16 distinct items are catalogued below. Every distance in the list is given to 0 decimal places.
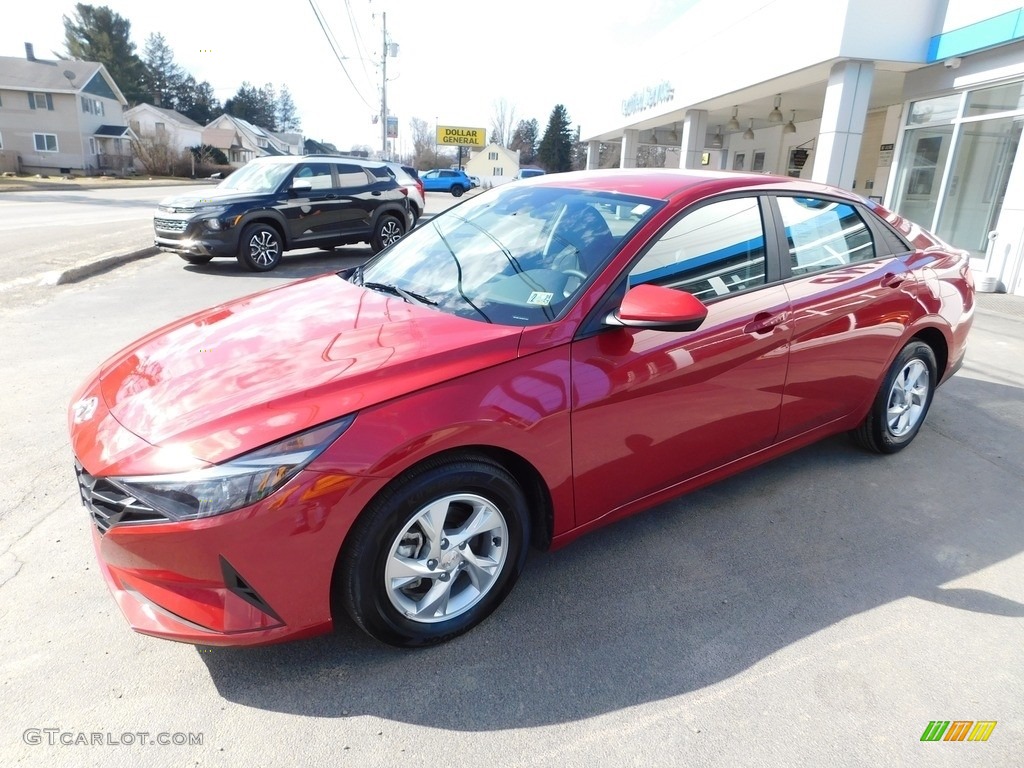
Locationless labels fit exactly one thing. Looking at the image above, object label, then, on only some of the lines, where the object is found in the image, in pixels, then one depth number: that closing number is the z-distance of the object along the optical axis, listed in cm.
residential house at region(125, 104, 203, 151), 6575
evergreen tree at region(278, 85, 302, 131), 11356
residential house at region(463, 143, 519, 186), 7912
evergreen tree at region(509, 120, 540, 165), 10619
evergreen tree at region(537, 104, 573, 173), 8069
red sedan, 201
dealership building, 977
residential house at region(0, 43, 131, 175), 5012
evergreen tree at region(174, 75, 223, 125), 8525
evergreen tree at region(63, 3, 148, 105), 7012
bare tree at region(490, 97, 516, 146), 10094
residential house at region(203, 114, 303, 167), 7662
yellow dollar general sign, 7144
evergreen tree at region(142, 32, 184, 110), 8200
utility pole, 3478
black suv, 991
